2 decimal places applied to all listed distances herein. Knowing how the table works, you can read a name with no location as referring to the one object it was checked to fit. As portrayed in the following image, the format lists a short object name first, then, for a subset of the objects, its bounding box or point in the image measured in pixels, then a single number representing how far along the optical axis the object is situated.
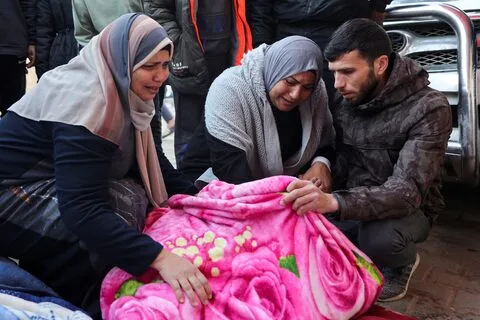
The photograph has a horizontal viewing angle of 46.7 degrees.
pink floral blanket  1.70
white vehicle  2.69
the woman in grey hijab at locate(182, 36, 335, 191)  2.38
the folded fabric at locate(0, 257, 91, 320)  1.57
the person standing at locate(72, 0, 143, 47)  3.34
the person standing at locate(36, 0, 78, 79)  3.80
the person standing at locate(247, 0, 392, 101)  2.90
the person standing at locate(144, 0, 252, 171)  3.07
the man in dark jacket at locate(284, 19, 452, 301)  2.22
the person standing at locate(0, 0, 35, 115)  3.67
